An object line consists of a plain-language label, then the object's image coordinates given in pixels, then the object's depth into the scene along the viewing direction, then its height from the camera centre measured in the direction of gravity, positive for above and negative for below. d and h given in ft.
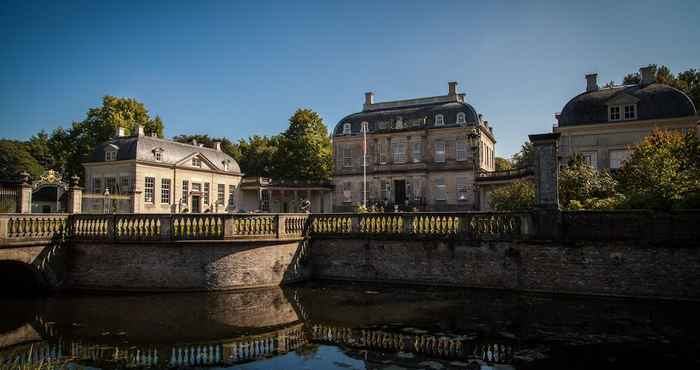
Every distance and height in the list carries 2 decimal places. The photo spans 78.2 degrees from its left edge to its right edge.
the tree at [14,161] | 171.42 +19.34
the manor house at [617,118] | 86.48 +18.82
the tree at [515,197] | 57.36 +1.65
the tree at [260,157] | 173.17 +21.10
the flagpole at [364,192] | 124.98 +4.93
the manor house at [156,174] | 109.50 +9.27
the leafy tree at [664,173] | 40.34 +4.49
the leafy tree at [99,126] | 142.41 +27.65
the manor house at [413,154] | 121.90 +16.37
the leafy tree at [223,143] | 192.34 +29.99
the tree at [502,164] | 194.67 +20.75
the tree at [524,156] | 170.65 +22.29
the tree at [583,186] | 58.75 +3.08
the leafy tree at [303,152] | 156.76 +20.75
